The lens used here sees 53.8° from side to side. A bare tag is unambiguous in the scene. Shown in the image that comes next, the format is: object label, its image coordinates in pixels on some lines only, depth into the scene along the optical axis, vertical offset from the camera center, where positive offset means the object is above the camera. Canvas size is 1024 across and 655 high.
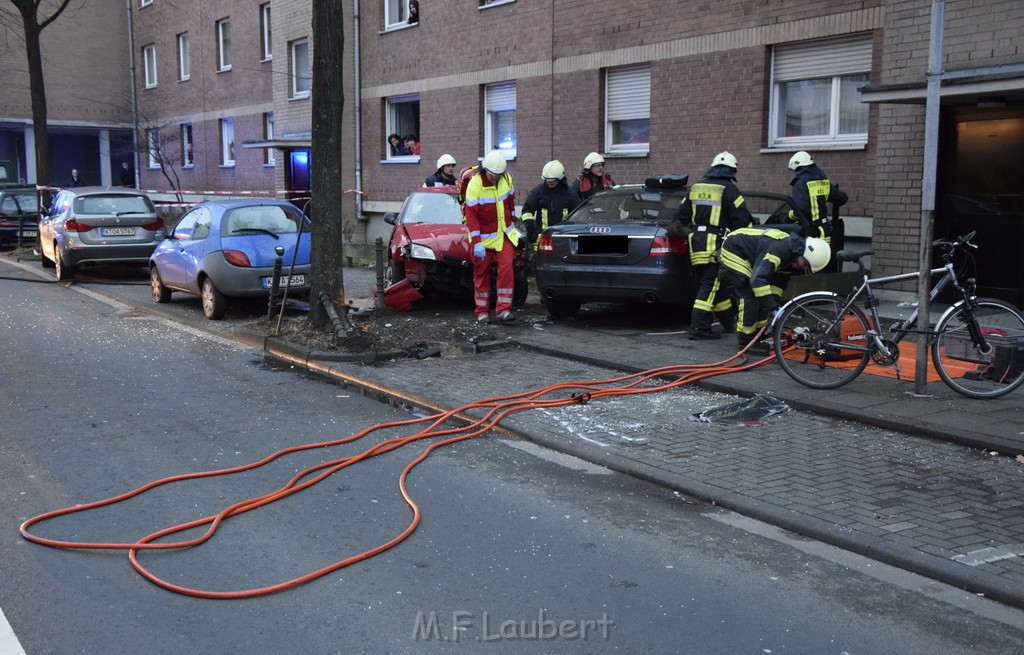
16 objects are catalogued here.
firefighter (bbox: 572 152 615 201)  13.53 +0.35
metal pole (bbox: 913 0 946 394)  7.39 +0.33
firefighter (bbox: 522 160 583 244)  12.81 -0.01
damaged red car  12.01 -0.60
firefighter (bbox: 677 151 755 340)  9.99 -0.19
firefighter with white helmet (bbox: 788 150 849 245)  11.09 +0.11
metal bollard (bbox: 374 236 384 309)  12.56 -0.91
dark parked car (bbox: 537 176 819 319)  10.47 -0.52
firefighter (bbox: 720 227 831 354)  8.73 -0.53
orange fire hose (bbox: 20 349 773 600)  4.75 -1.63
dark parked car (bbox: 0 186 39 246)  26.39 -0.40
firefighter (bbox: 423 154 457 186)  14.82 +0.39
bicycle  7.44 -1.03
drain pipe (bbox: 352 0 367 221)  22.62 +1.87
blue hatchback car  12.73 -0.64
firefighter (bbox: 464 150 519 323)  11.21 -0.29
